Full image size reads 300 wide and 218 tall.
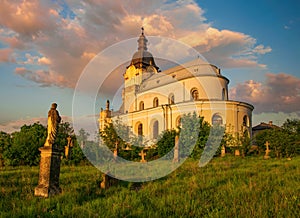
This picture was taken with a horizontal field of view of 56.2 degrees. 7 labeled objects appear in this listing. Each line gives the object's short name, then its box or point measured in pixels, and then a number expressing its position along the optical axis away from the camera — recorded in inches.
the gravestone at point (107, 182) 301.0
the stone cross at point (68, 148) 750.7
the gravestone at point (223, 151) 954.8
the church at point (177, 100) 1433.3
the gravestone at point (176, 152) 783.0
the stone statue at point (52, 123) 287.1
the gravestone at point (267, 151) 872.0
